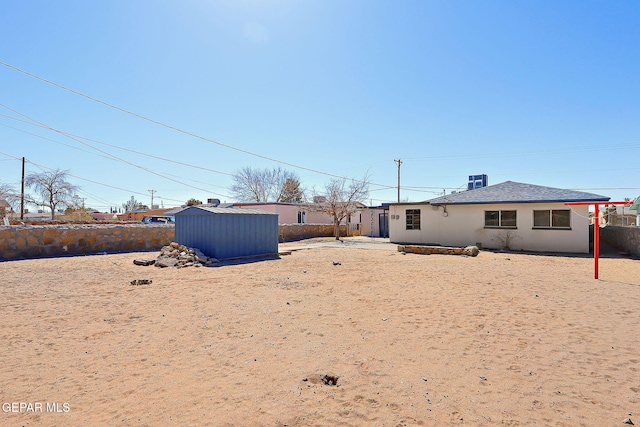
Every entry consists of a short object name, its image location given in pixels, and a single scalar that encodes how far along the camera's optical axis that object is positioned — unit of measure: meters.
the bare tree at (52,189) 44.06
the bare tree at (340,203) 26.77
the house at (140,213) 51.28
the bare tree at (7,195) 38.52
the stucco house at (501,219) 16.64
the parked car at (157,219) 27.72
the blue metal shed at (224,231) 13.13
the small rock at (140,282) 8.52
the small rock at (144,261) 11.54
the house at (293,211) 30.92
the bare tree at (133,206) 70.00
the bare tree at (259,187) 52.19
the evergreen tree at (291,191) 51.35
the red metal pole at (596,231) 9.45
